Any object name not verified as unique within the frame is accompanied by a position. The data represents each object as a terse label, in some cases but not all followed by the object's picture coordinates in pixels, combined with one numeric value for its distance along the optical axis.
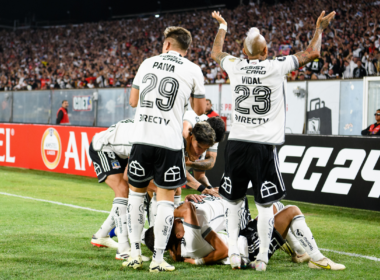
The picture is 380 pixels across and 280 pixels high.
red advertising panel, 11.71
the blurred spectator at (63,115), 15.28
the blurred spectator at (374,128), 10.22
